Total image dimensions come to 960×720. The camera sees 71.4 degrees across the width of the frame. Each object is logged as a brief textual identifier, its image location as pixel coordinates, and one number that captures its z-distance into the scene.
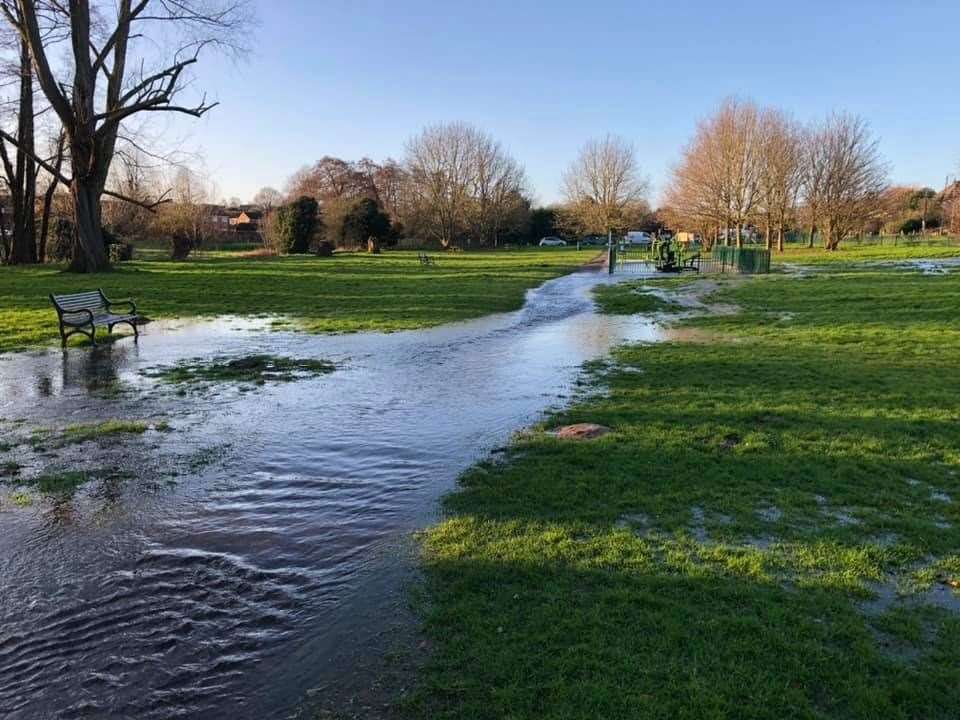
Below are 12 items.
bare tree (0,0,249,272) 24.31
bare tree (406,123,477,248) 65.44
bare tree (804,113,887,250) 53.06
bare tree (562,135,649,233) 68.00
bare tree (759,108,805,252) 49.53
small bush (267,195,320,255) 50.50
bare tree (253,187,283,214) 97.40
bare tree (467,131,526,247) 67.00
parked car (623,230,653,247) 77.41
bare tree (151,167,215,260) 42.69
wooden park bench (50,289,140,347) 12.68
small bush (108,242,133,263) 38.00
